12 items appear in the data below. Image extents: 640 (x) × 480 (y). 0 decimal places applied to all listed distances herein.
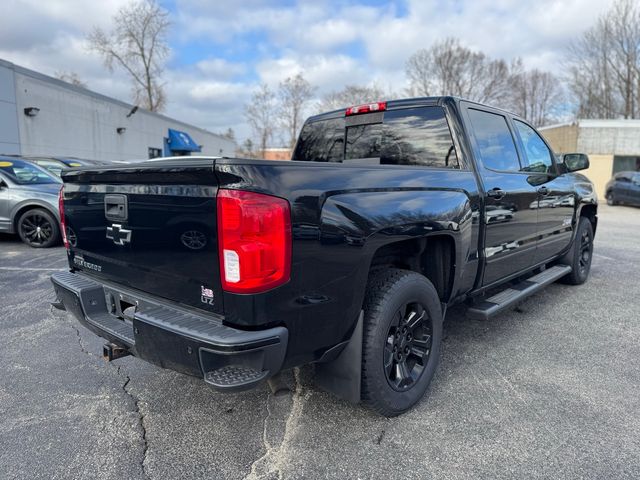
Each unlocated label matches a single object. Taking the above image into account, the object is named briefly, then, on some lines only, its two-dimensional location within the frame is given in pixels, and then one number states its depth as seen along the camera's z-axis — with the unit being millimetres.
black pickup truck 1936
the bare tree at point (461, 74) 40438
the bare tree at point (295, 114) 38969
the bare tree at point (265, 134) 40438
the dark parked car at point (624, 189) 18297
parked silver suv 7723
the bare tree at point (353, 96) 38031
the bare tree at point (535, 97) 52531
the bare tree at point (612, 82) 34000
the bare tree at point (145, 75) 36781
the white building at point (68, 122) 14391
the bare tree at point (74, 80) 41312
